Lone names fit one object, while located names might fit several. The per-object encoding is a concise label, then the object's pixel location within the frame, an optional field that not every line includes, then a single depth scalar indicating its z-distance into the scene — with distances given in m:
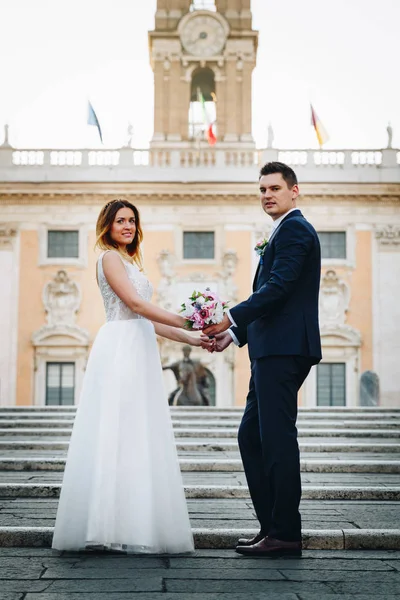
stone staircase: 4.41
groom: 4.14
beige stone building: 26.72
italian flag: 28.45
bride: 4.21
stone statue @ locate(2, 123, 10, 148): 28.37
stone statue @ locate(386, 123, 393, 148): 28.48
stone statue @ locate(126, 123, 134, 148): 28.53
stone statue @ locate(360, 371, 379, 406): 22.89
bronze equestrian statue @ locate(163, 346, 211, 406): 17.77
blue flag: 28.72
